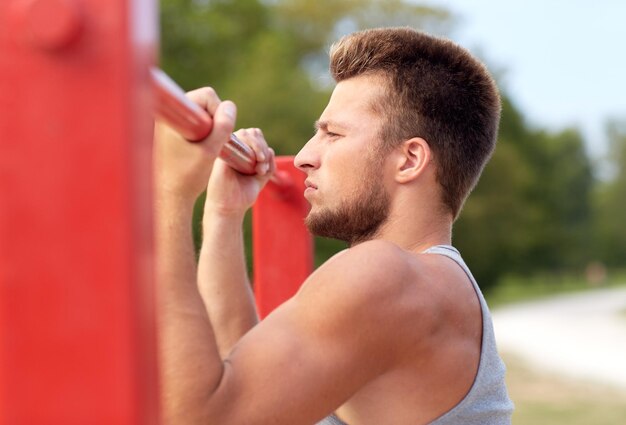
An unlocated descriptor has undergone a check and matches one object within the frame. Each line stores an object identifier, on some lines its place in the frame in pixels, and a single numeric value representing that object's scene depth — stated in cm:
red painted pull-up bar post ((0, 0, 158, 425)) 95
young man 152
